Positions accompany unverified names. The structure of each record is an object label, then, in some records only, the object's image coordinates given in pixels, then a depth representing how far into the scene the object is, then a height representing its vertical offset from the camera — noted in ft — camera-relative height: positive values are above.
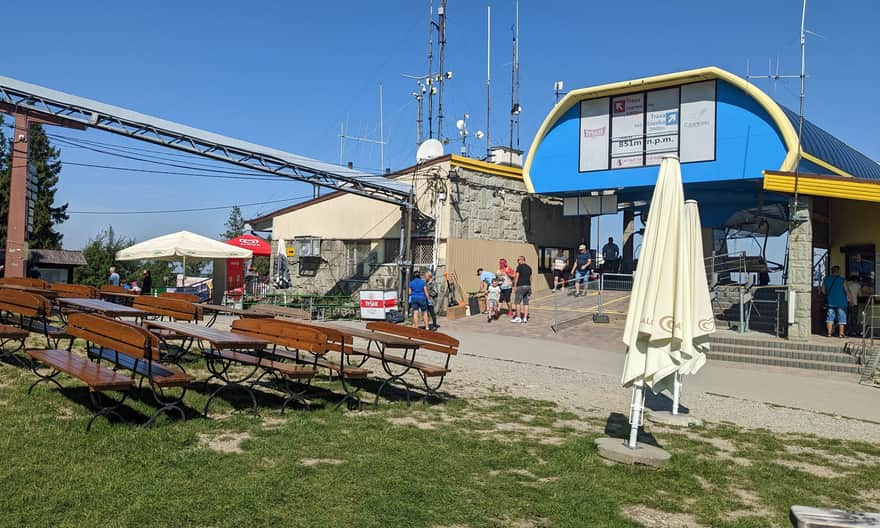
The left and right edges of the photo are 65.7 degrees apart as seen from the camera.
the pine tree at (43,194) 123.24 +12.91
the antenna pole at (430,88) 83.38 +23.23
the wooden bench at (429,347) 24.44 -2.77
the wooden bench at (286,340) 21.49 -2.35
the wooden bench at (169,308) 30.40 -1.98
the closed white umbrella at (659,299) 18.35 -0.52
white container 64.13 -3.03
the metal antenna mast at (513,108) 88.31 +21.85
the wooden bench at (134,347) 18.25 -2.31
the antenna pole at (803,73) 45.87 +14.32
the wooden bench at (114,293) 42.88 -1.93
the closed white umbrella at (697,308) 23.31 -0.93
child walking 62.08 -2.12
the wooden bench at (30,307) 26.61 -1.87
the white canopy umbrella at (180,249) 62.34 +1.53
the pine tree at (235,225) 262.47 +16.43
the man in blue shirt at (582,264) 71.87 +1.44
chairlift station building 46.80 +11.83
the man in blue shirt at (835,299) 47.01 -0.91
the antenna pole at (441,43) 79.56 +27.62
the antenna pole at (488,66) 84.70 +25.95
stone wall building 69.36 +5.10
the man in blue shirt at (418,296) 54.13 -1.90
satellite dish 80.16 +14.63
